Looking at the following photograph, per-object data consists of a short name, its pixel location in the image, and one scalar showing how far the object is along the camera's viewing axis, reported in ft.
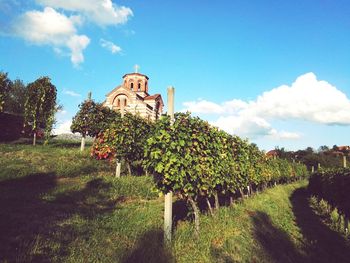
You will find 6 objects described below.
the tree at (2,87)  87.12
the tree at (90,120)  84.07
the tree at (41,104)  90.68
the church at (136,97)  154.20
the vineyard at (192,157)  25.13
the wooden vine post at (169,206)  24.12
